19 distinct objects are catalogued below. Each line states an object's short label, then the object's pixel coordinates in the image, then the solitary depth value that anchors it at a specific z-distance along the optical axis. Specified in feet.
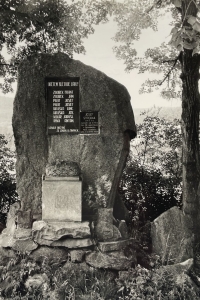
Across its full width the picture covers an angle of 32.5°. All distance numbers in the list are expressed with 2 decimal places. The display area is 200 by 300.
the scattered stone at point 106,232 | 18.44
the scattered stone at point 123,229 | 19.17
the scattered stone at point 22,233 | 18.38
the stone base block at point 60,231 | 17.60
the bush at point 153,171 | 25.91
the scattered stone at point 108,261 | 17.33
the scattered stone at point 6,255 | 18.13
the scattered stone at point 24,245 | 17.90
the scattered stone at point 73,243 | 17.65
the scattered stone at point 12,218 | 19.52
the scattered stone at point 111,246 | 17.80
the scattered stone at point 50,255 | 17.63
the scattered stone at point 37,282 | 15.64
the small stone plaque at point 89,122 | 19.19
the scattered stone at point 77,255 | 17.44
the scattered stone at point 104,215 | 18.69
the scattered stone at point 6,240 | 18.23
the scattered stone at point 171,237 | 18.89
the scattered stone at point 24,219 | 19.13
